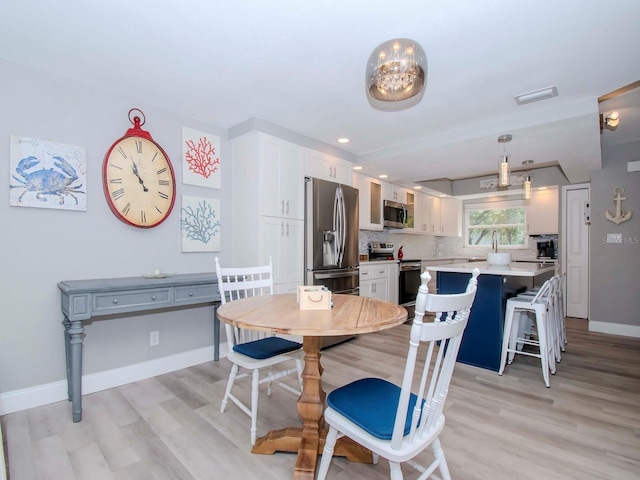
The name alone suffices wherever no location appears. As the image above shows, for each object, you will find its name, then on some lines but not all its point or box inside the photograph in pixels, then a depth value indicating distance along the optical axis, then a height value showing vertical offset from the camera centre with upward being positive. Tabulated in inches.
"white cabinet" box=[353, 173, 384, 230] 182.1 +22.6
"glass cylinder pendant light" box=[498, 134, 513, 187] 115.1 +24.8
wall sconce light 127.7 +49.2
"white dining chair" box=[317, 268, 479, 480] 41.4 -26.4
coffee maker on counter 226.7 -6.6
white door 197.8 -6.5
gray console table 79.9 -16.7
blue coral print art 117.3 +5.7
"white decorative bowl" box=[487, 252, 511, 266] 126.1 -7.4
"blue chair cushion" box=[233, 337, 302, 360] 76.7 -27.6
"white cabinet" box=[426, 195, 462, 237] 251.9 +18.7
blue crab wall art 84.7 +17.9
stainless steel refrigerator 135.3 +1.0
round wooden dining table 52.1 -14.6
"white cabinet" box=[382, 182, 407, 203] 201.4 +30.9
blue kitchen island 114.2 -25.4
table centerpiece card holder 66.1 -12.8
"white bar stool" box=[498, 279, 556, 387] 103.8 -30.6
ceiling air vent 96.1 +44.8
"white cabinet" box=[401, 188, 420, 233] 222.4 +20.1
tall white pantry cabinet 120.8 +13.0
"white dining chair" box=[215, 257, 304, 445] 74.3 -27.9
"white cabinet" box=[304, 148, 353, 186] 139.7 +33.7
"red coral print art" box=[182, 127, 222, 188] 118.3 +30.8
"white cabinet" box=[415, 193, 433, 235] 235.1 +19.8
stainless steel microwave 200.1 +16.4
